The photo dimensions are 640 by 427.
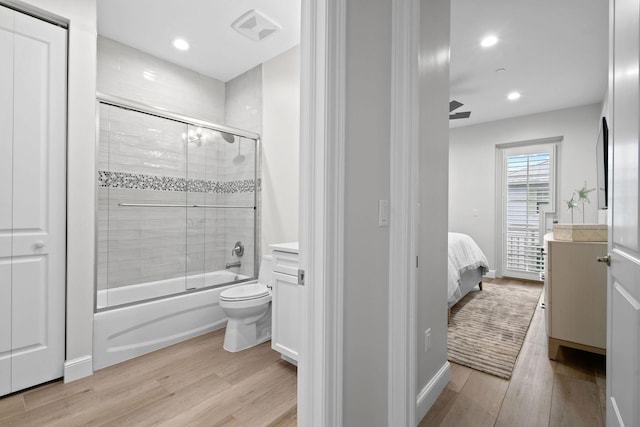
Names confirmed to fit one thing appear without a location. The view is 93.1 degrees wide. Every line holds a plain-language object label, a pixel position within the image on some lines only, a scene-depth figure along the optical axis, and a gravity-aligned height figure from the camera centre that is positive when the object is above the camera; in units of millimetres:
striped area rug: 2188 -1026
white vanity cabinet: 1979 -591
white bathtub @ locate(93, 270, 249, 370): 2086 -814
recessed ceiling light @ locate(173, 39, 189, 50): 2844 +1620
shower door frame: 2086 +826
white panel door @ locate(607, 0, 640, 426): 878 -44
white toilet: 2309 -804
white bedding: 2797 -497
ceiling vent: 2475 +1617
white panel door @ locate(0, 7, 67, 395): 1721 +75
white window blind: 4609 +217
